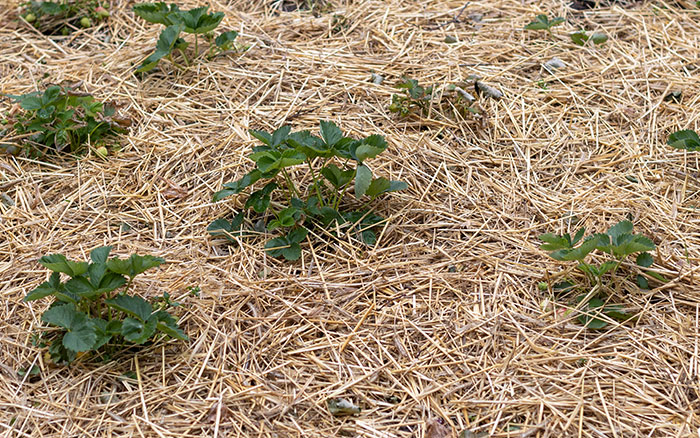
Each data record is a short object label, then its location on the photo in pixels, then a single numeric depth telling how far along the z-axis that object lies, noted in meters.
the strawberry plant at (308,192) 2.16
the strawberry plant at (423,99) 2.69
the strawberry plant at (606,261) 1.95
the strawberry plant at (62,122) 2.56
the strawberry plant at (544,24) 3.07
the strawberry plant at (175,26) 2.87
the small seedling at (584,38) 3.07
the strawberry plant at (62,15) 3.31
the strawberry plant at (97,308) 1.80
